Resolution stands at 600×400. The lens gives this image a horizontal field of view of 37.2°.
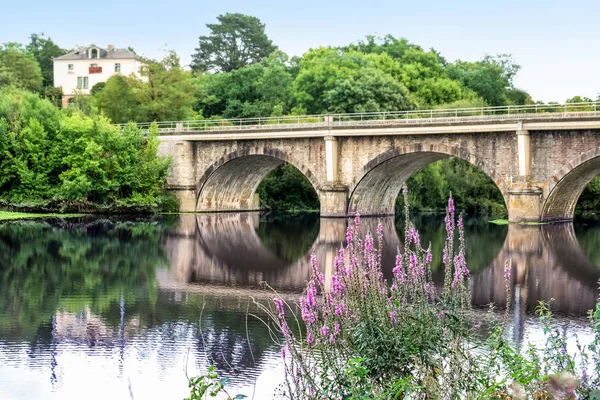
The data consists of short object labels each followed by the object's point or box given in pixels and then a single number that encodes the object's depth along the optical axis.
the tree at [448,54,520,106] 78.56
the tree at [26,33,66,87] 95.69
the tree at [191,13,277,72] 101.69
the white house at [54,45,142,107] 82.56
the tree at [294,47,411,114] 62.78
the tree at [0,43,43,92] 83.94
